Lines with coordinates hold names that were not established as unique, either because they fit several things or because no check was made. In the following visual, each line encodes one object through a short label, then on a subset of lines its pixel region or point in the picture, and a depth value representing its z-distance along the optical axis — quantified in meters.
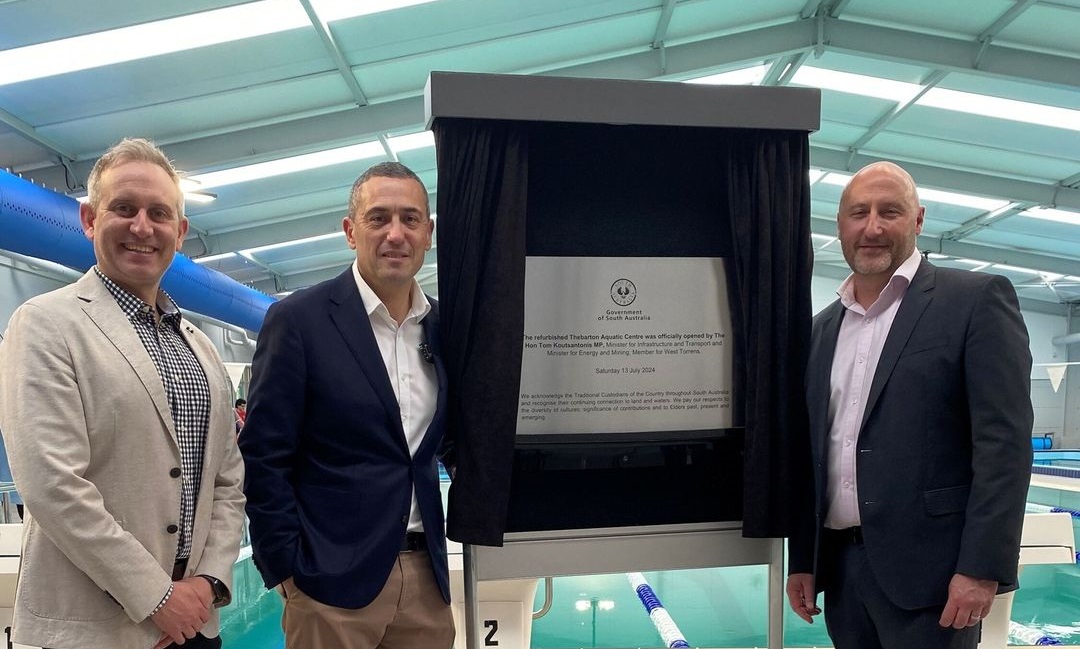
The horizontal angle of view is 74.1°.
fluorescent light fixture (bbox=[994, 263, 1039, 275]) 15.00
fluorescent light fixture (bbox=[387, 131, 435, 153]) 8.14
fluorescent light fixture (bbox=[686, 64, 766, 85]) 8.26
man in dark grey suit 1.59
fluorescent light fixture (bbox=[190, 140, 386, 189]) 7.69
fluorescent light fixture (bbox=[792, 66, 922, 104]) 7.68
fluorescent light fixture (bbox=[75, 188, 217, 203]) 6.62
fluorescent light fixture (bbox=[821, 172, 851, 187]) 11.13
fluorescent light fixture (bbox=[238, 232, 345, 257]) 11.60
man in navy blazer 1.52
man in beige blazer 1.28
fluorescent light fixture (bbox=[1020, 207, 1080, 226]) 10.94
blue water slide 4.99
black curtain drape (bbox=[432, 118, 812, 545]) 1.65
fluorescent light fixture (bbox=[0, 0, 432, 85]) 4.74
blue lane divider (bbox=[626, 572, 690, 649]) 4.36
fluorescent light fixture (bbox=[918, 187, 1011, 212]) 11.14
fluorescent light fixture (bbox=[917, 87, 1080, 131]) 7.52
